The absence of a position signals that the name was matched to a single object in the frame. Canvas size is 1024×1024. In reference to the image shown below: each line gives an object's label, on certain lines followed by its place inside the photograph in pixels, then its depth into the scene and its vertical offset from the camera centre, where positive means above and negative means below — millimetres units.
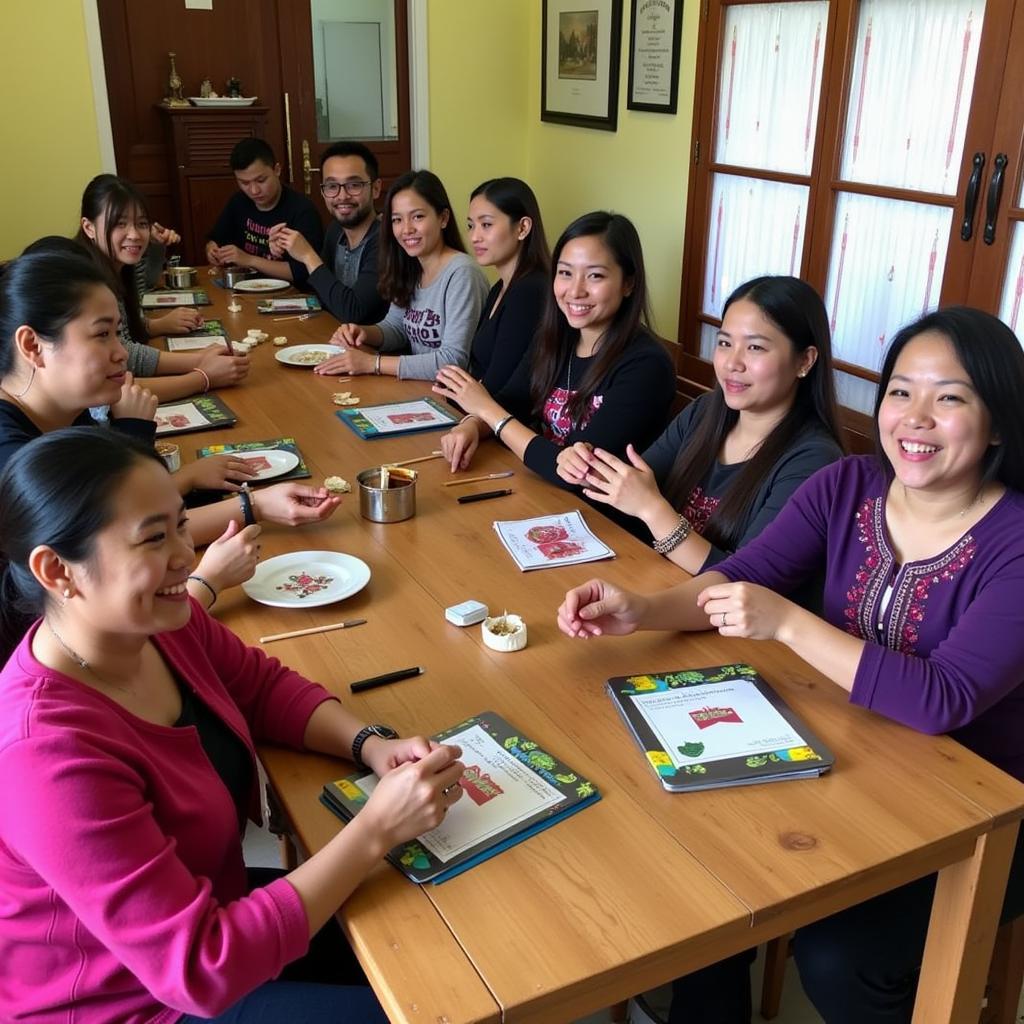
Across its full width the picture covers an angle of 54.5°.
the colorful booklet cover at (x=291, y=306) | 3656 -607
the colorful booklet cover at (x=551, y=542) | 1777 -710
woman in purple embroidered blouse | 1292 -615
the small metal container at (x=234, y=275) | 3986 -554
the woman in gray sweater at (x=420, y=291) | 3023 -480
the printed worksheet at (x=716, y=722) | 1236 -712
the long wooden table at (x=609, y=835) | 953 -727
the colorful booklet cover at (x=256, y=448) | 2278 -686
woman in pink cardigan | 923 -636
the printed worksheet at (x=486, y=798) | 1102 -724
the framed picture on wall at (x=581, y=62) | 4746 +343
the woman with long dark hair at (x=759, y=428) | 1827 -523
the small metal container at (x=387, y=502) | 1922 -674
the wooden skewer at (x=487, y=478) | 2152 -714
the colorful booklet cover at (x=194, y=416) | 2447 -682
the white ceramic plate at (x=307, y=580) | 1603 -704
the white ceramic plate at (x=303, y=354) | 2975 -638
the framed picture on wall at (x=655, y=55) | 4273 +334
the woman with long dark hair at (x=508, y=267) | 2826 -374
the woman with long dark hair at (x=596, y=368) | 2285 -518
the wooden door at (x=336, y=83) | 5242 +246
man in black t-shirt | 4203 -364
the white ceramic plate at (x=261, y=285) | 3971 -580
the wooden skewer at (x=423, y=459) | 2232 -697
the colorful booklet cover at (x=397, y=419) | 2428 -677
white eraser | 1547 -704
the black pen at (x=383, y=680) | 1377 -718
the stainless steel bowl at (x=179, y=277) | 4000 -557
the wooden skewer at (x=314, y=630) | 1509 -720
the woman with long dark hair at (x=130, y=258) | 2859 -377
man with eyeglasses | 3508 -402
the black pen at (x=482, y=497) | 2057 -710
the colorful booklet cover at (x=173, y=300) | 3620 -594
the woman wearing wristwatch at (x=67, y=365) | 1765 -403
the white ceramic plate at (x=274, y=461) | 2131 -682
